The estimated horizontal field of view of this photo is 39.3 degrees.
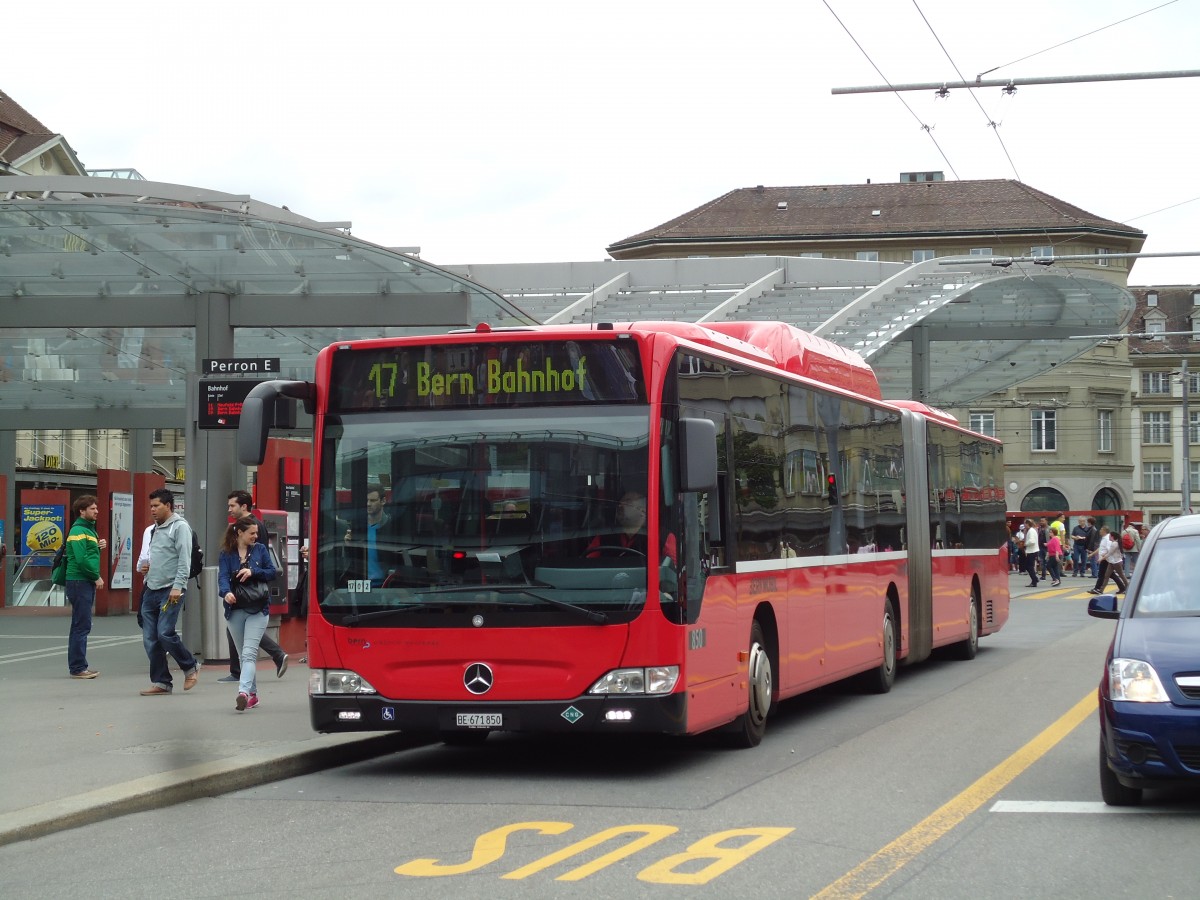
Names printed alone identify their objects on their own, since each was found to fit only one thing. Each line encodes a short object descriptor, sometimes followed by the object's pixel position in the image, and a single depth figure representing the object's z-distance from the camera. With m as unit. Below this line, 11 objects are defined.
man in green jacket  16.38
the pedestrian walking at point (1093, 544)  51.62
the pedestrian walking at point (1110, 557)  37.28
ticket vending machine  17.72
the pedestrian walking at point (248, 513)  15.05
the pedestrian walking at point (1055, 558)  47.69
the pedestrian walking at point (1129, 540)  40.58
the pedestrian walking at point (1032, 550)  46.09
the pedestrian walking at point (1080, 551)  50.91
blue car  8.23
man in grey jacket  14.86
